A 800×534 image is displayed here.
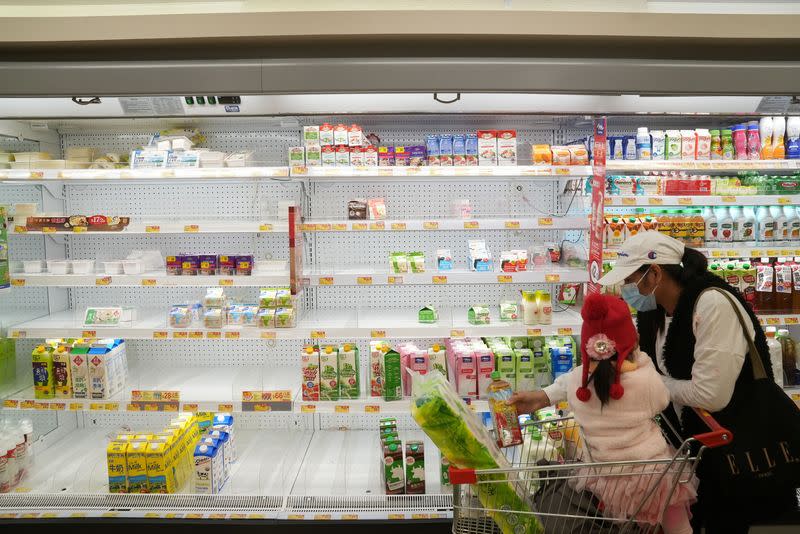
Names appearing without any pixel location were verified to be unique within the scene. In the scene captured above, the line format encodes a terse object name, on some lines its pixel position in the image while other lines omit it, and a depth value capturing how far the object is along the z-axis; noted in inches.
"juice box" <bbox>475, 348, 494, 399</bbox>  138.7
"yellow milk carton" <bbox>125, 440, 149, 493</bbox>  125.1
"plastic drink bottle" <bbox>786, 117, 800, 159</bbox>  147.2
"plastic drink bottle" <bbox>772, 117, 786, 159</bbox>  145.6
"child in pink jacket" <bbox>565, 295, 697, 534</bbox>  77.7
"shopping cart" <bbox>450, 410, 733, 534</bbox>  75.2
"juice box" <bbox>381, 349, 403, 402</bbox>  133.6
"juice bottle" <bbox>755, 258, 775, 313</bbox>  149.7
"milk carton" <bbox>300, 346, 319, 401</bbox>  136.8
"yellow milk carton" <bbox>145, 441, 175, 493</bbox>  124.8
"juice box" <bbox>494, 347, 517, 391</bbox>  142.3
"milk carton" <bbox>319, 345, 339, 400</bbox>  136.8
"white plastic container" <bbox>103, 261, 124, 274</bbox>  146.6
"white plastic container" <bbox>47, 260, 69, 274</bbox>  145.6
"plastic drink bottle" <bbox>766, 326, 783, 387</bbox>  146.4
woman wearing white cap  85.1
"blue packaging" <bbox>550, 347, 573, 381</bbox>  145.8
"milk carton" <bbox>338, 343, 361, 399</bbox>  136.8
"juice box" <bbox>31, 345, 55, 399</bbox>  138.4
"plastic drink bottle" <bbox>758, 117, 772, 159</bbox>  146.6
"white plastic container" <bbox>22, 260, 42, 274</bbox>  147.1
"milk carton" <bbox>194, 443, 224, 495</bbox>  126.0
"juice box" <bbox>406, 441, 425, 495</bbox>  126.6
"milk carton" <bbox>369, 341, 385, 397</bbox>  137.2
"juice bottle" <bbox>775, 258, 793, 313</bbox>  149.6
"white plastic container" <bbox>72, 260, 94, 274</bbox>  146.4
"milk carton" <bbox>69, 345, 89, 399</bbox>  137.1
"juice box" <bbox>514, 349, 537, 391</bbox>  143.3
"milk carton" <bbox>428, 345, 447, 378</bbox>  140.3
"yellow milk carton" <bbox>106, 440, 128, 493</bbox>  125.7
